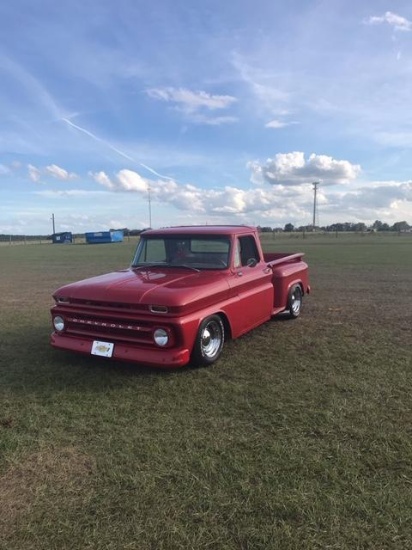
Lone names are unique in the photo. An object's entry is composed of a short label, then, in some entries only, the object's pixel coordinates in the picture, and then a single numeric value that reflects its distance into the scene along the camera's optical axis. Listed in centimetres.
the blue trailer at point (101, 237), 7500
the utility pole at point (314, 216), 8657
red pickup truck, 485
